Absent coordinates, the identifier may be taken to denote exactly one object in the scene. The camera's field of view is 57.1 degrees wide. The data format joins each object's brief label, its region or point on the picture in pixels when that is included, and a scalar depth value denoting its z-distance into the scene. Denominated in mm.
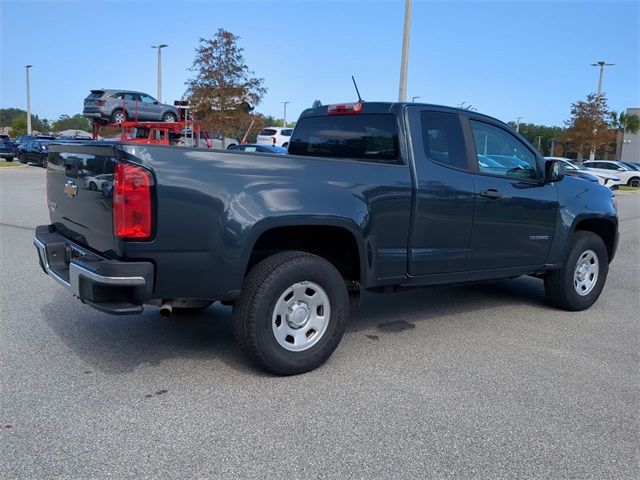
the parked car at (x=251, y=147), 19719
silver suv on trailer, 23078
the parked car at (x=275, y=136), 32031
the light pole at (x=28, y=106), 51341
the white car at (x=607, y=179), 27356
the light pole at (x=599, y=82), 43694
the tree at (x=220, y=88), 29281
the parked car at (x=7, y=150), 36219
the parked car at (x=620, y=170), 36375
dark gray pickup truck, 3557
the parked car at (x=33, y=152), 29672
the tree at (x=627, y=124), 63094
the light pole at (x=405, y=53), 13891
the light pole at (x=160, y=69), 31078
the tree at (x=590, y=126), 43188
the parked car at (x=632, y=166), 38562
